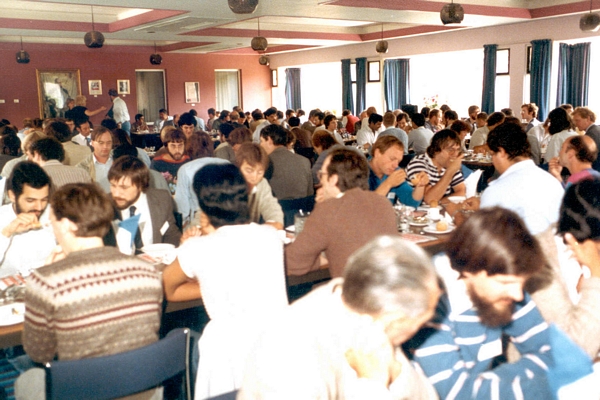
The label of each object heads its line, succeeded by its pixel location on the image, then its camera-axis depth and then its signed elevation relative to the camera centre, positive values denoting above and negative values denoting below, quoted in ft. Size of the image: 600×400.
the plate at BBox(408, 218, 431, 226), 11.55 -2.38
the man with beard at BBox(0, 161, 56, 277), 9.05 -1.67
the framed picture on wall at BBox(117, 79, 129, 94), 50.49 +2.79
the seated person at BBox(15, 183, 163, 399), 5.65 -1.87
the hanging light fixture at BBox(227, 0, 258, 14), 16.24 +3.13
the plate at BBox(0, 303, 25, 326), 6.95 -2.46
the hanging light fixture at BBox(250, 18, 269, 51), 27.14 +3.36
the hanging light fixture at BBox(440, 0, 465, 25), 20.07 +3.34
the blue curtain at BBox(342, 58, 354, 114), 49.19 +2.01
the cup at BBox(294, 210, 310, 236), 10.53 -2.07
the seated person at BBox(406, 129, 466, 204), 14.08 -1.54
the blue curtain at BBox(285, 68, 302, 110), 57.31 +2.38
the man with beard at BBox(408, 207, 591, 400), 5.03 -2.13
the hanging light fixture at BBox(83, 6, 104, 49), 25.11 +3.52
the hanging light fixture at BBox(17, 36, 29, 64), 35.76 +4.04
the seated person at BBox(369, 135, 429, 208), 13.78 -1.61
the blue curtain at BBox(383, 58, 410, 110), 45.37 +2.12
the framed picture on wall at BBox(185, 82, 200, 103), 55.01 +2.23
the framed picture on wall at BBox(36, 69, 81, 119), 46.60 +2.53
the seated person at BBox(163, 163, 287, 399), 6.84 -2.01
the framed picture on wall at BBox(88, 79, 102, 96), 49.03 +2.70
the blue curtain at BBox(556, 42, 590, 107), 34.27 +1.78
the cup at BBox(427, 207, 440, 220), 11.90 -2.24
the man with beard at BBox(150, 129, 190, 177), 16.93 -1.21
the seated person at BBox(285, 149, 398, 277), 8.03 -1.71
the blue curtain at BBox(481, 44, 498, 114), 37.32 +1.76
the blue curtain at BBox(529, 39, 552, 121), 34.32 +1.81
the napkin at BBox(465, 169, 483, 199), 14.02 -1.93
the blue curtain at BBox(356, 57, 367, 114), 47.62 +2.19
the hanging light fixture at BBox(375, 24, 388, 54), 32.80 +3.64
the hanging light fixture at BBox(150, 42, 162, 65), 41.52 +4.21
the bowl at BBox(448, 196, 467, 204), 13.45 -2.26
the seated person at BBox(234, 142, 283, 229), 12.57 -1.53
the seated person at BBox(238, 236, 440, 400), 3.87 -1.57
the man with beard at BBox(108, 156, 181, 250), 10.60 -1.70
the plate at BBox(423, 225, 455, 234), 11.06 -2.43
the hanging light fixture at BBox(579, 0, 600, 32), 24.03 +3.44
